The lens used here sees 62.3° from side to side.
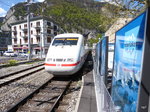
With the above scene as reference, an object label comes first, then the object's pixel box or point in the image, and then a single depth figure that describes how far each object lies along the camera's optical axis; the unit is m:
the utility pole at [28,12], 19.15
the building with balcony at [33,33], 45.88
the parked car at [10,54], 35.69
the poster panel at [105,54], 3.92
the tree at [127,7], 6.14
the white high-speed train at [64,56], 7.22
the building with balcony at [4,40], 60.51
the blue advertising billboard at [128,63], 1.69
